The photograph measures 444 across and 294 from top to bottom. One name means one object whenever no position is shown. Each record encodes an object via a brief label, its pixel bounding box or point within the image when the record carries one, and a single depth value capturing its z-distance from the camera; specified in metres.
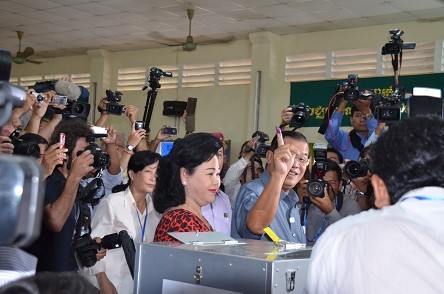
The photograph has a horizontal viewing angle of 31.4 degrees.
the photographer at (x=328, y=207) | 3.88
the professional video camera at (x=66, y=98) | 4.53
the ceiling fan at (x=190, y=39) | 9.08
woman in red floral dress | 2.77
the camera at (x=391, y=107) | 4.06
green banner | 8.65
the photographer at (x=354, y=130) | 5.17
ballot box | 1.88
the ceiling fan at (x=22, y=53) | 10.63
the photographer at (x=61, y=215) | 3.09
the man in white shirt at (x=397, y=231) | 1.55
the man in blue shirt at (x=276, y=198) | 2.90
